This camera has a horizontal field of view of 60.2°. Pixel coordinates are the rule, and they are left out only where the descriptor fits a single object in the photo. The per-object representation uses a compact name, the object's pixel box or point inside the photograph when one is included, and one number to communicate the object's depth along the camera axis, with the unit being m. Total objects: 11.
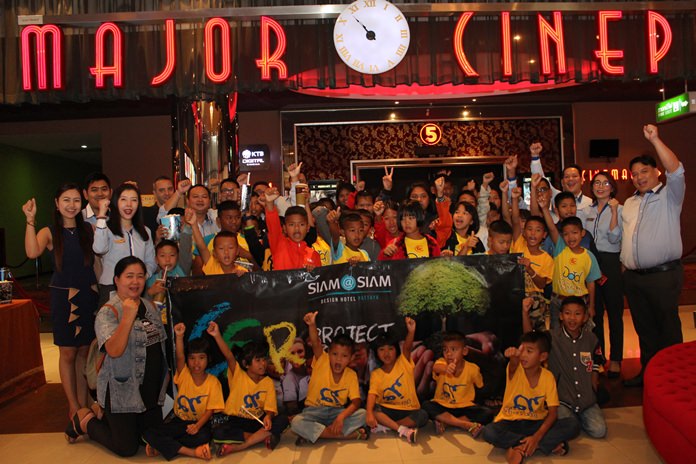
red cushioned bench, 2.84
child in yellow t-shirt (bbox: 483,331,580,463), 3.40
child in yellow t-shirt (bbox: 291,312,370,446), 3.69
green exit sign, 8.42
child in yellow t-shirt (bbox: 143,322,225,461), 3.59
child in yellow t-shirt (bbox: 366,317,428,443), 3.74
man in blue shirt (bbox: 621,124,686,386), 4.32
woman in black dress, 4.11
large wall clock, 6.09
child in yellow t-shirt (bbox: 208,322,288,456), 3.65
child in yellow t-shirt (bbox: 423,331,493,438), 3.73
